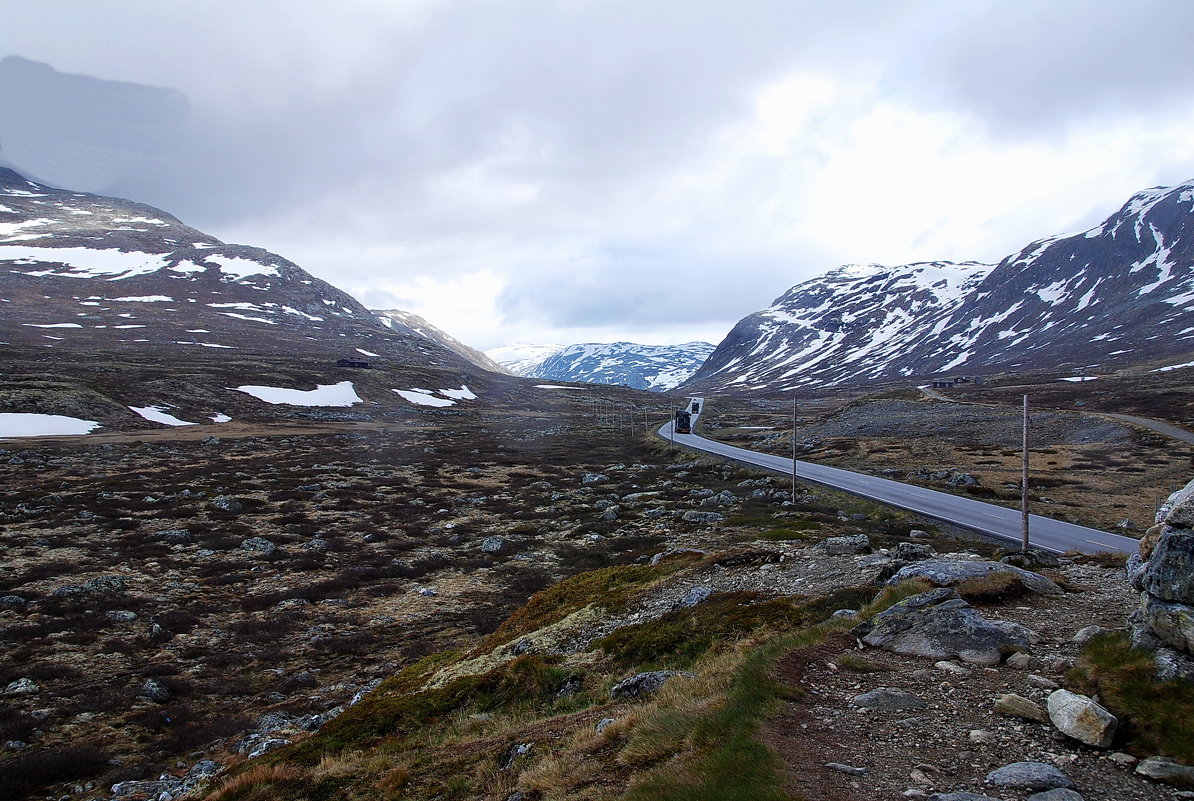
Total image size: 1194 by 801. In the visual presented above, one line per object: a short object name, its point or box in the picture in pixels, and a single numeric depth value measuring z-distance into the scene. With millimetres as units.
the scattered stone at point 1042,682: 8609
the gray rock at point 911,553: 17019
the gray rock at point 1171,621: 7820
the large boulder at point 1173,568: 7965
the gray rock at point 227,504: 37000
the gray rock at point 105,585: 22264
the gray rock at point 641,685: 11406
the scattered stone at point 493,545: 30689
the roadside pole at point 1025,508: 20359
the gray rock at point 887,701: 8656
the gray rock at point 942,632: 10125
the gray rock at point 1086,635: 9828
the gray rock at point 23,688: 15133
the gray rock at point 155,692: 15445
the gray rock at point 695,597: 16953
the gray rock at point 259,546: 28984
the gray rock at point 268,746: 12876
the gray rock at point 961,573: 13148
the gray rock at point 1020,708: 7887
